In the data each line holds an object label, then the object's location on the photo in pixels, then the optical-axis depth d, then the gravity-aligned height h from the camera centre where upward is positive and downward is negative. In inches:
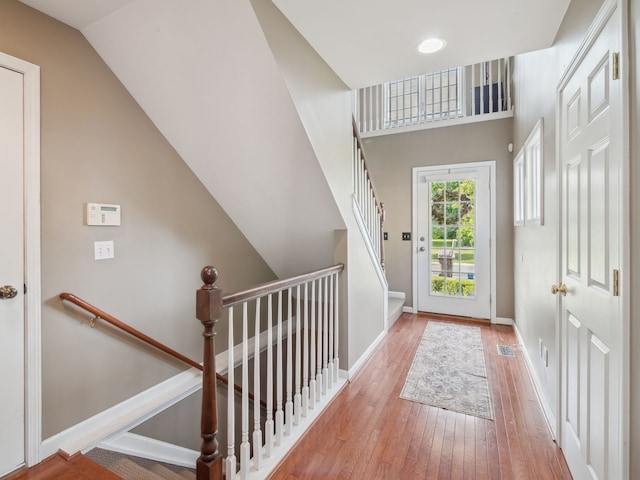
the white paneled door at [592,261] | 43.7 -3.9
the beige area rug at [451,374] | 89.4 -46.5
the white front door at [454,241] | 162.2 -1.1
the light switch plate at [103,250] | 74.0 -2.5
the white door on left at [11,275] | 59.9 -7.0
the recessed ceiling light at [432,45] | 76.7 +49.7
